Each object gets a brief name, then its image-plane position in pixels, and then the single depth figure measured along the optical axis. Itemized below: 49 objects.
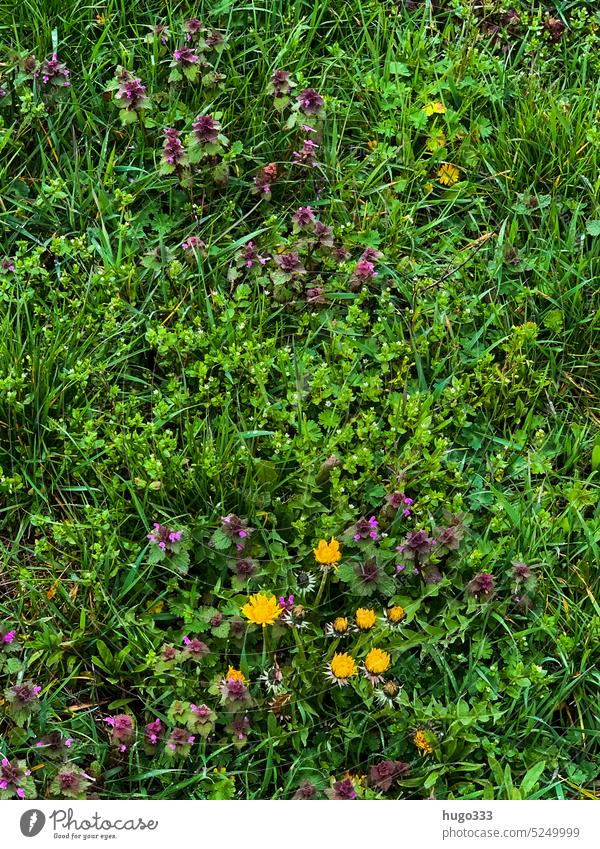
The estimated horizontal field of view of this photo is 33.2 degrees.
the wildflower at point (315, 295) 3.32
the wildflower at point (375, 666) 2.69
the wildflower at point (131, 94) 3.49
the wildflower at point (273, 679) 2.71
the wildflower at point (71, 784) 2.55
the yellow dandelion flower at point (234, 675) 2.69
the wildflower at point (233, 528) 2.86
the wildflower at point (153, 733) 2.64
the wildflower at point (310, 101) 3.51
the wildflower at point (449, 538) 2.88
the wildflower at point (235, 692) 2.64
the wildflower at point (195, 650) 2.72
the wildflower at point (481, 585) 2.83
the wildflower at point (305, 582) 2.84
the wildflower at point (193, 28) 3.66
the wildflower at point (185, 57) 3.56
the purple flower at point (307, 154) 3.50
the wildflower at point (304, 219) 3.40
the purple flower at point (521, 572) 2.84
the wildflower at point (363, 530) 2.87
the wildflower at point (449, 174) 3.67
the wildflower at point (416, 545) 2.86
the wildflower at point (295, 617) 2.77
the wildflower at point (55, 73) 3.55
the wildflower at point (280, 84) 3.56
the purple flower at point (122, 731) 2.64
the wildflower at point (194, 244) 3.38
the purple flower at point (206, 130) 3.42
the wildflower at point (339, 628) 2.75
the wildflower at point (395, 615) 2.77
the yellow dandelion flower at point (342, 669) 2.68
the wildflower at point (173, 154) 3.44
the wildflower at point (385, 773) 2.60
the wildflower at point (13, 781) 2.54
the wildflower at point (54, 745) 2.62
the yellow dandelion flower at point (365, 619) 2.77
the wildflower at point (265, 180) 3.50
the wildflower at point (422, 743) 2.65
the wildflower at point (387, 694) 2.69
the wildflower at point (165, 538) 2.83
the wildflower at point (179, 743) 2.61
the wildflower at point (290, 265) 3.31
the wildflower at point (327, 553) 2.82
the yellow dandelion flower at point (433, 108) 3.72
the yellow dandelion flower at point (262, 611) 2.73
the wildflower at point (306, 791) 2.56
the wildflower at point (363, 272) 3.34
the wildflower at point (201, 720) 2.62
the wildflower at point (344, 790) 2.54
